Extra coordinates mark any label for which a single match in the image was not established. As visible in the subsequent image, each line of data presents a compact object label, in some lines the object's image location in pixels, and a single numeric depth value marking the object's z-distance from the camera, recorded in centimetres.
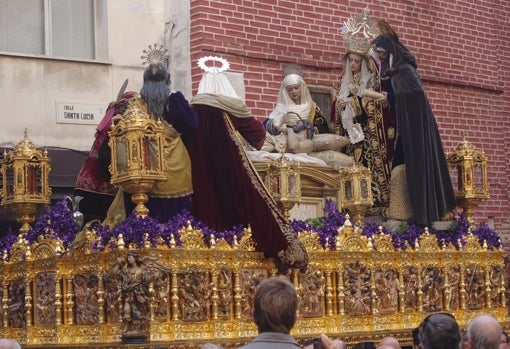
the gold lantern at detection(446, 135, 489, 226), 1431
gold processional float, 1088
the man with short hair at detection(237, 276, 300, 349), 631
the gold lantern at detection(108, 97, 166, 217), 1110
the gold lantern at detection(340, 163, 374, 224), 1325
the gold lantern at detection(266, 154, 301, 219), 1216
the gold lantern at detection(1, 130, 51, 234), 1255
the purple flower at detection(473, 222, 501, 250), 1414
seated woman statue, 1348
